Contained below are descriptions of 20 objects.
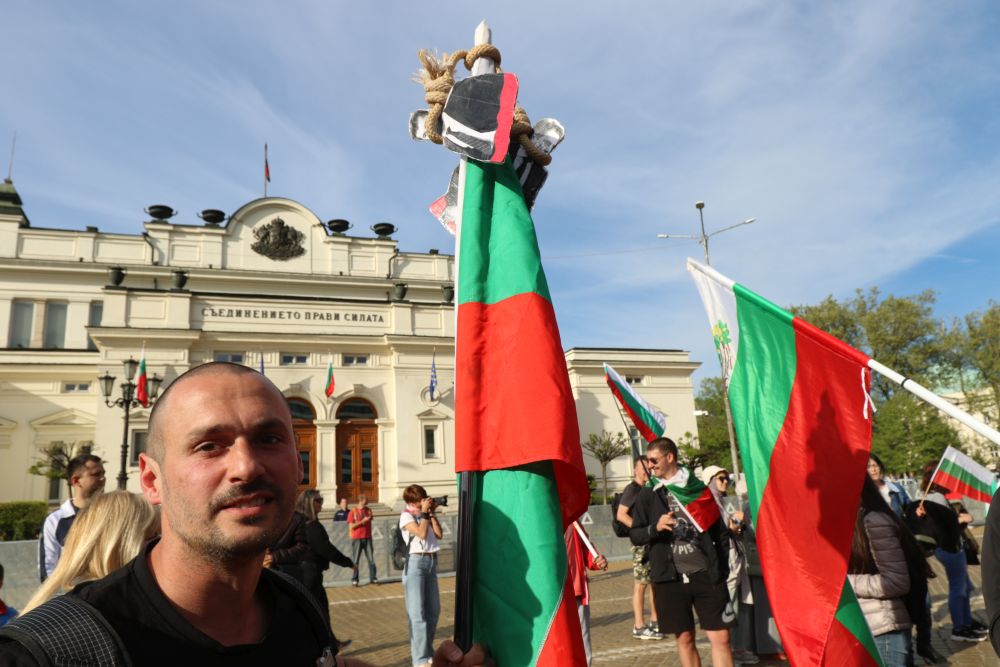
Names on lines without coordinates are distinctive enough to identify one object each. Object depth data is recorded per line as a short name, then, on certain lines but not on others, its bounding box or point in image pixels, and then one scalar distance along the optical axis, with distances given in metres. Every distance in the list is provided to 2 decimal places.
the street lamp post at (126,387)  18.02
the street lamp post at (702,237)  26.48
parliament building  30.77
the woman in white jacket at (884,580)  4.32
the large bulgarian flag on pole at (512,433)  2.42
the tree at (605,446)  32.88
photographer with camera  7.57
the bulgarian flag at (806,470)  3.46
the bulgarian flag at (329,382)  30.75
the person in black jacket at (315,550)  6.30
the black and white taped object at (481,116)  2.96
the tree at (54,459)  27.67
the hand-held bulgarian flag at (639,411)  9.06
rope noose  3.13
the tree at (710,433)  35.28
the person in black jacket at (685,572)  5.51
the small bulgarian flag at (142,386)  25.54
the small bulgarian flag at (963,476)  9.52
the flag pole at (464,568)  2.33
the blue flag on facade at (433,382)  32.34
